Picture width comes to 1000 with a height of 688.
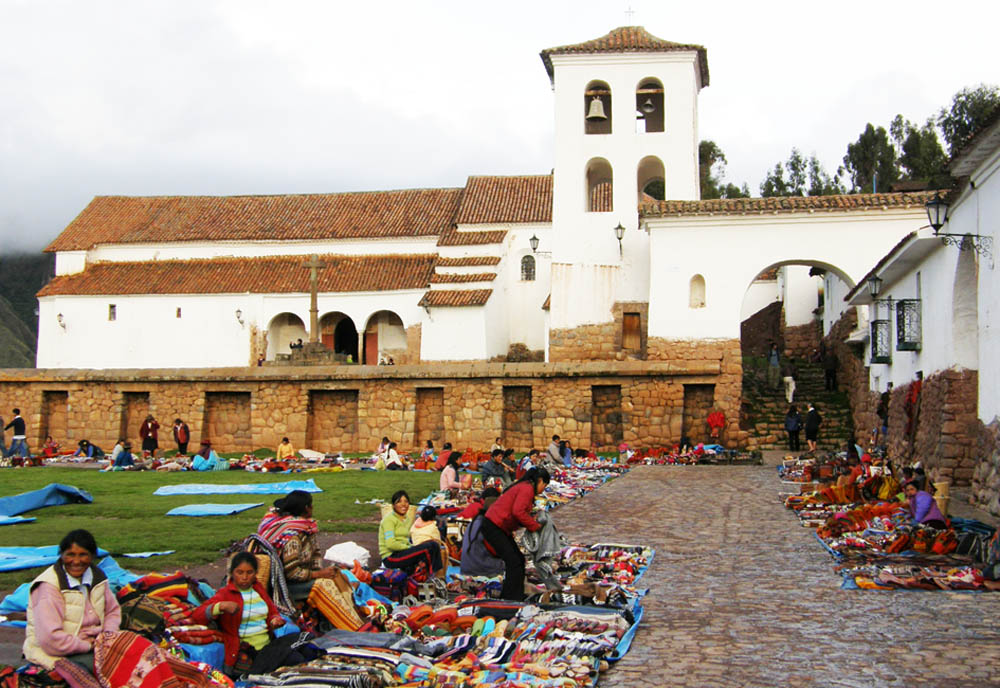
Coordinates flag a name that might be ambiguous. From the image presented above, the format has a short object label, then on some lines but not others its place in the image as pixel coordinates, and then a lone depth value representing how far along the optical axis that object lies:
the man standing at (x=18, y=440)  23.77
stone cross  30.08
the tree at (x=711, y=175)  55.47
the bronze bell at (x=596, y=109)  26.42
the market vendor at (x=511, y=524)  9.07
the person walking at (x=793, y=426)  22.81
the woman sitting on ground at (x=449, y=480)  15.93
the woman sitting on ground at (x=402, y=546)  9.42
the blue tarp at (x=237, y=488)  16.53
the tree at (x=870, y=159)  54.32
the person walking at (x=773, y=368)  26.78
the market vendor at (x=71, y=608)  6.00
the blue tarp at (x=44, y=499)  13.66
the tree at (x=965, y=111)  48.09
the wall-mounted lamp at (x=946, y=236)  13.32
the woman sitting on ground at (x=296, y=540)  7.81
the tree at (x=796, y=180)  61.91
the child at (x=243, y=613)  6.74
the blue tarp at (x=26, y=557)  9.41
